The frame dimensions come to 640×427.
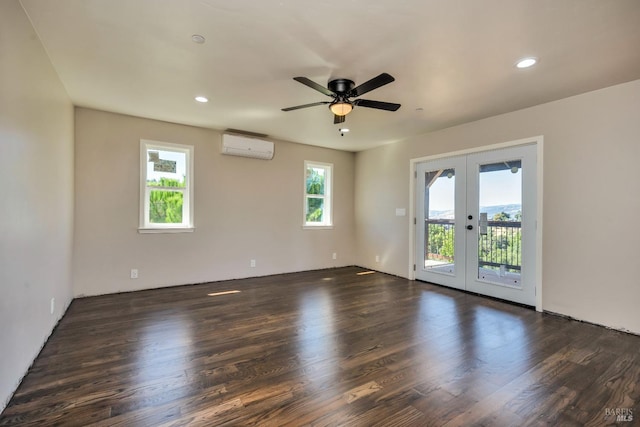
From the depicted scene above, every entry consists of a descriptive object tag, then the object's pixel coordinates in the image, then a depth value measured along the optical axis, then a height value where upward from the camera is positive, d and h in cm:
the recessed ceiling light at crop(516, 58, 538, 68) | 257 +132
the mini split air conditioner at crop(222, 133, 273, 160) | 488 +109
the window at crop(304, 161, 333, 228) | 604 +37
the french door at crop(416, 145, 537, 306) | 382 -12
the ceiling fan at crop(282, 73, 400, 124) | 287 +111
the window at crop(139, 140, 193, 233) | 445 +37
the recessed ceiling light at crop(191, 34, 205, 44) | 229 +132
